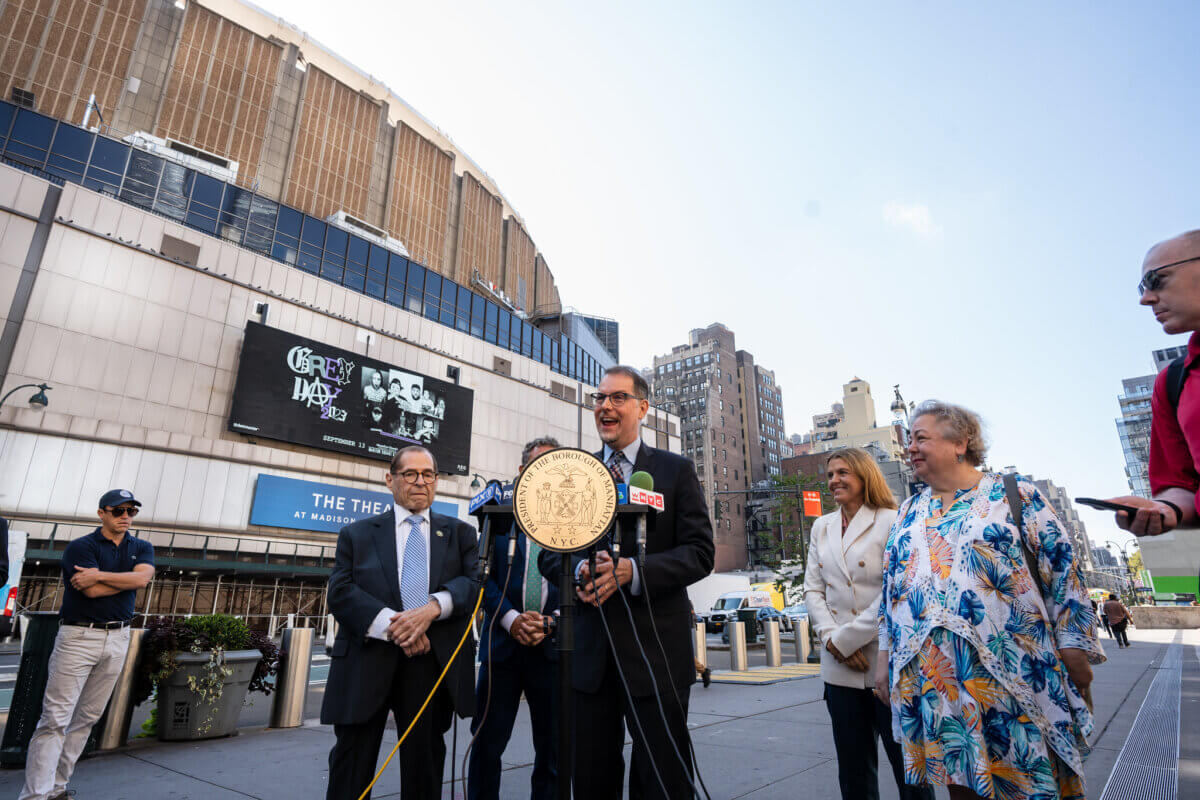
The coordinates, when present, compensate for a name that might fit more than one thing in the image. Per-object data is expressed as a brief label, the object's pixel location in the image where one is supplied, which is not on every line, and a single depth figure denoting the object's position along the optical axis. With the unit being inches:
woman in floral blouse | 84.2
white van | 1211.9
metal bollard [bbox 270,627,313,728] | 273.7
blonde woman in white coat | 125.2
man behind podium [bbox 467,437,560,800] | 143.1
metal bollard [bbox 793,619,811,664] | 632.4
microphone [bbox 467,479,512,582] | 96.0
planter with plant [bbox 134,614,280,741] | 232.7
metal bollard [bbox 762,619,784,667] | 578.6
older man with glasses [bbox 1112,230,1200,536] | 59.1
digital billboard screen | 1153.4
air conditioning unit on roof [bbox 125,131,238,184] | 1251.8
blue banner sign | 1133.1
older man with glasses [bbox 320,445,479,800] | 116.0
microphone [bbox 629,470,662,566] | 93.0
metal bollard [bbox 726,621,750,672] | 533.3
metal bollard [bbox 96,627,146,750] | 217.8
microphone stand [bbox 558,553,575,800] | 82.7
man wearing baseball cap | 161.8
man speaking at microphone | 93.4
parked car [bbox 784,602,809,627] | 1256.8
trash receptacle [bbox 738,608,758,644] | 1015.6
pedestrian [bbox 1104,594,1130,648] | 759.9
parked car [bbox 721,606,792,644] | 1083.9
